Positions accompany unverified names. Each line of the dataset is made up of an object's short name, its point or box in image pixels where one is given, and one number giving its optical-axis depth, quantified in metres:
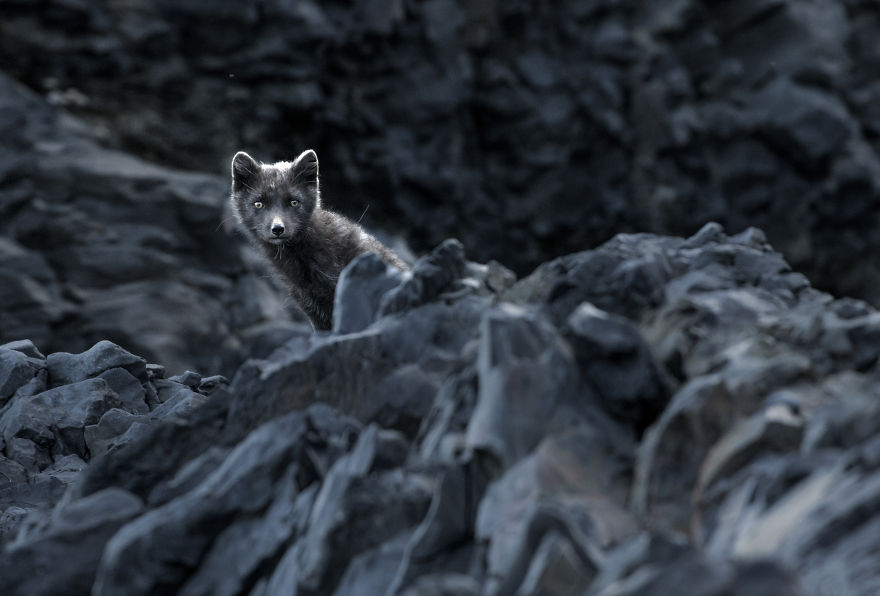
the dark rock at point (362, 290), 12.18
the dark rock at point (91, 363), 18.59
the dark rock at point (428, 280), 11.64
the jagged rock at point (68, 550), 9.12
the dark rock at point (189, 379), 19.77
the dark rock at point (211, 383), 19.19
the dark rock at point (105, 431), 16.14
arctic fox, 18.12
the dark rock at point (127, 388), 18.02
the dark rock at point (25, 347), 19.67
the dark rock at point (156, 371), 19.55
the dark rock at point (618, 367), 8.65
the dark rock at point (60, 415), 16.45
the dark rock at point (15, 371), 18.09
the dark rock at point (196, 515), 8.65
